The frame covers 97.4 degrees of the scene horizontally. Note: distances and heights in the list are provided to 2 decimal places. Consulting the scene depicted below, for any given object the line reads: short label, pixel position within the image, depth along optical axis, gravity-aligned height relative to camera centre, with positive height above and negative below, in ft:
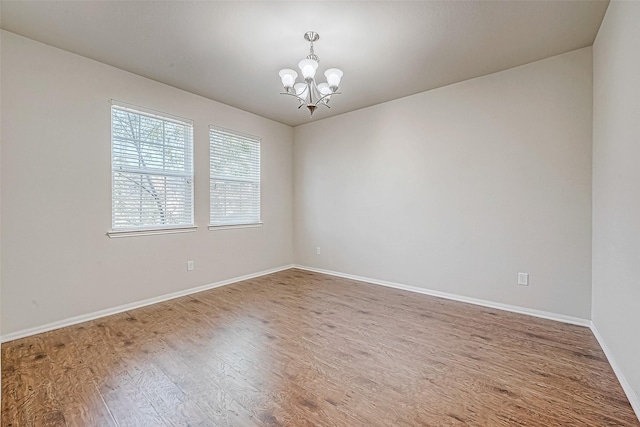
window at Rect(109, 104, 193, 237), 10.05 +1.64
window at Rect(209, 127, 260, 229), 13.25 +1.75
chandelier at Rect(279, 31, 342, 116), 7.83 +4.00
